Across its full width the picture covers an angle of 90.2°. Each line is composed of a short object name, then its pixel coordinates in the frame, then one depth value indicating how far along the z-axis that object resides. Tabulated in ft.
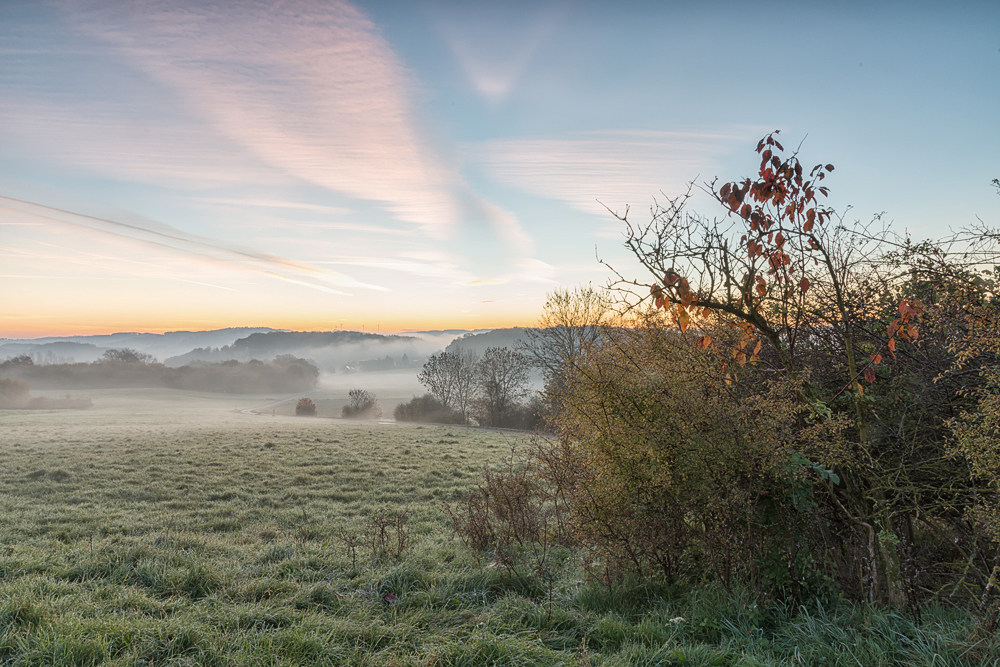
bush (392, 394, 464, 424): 118.73
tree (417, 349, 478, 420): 126.82
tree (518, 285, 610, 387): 75.56
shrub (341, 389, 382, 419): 144.36
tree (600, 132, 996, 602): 10.80
